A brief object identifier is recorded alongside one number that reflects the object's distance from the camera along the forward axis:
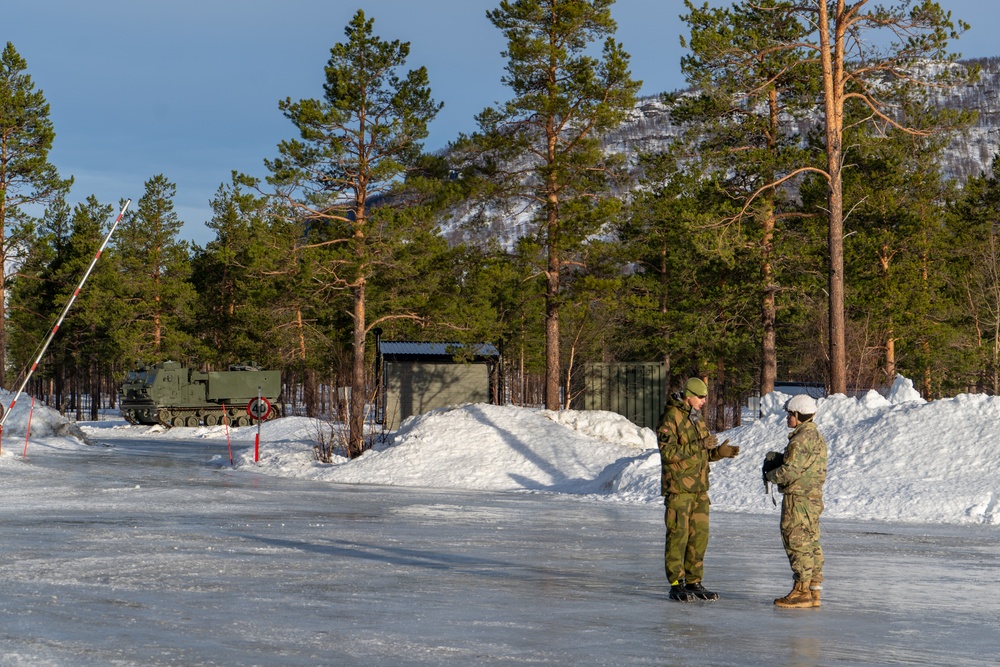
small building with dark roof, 45.53
